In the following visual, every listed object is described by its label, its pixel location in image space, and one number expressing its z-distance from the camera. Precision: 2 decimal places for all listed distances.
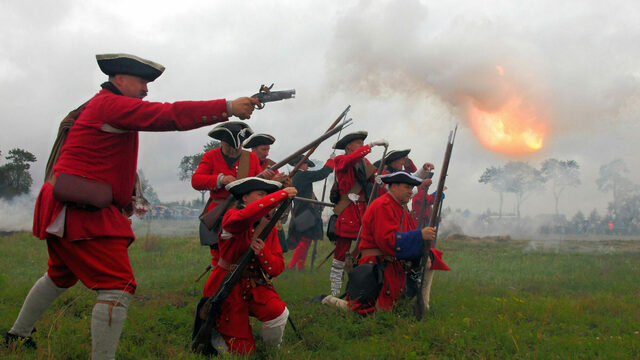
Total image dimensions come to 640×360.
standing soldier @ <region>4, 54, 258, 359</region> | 3.19
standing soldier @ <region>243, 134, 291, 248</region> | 7.30
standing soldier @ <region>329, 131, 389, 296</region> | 7.08
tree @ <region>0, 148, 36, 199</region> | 27.81
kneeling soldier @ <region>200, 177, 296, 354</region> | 4.21
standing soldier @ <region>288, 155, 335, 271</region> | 10.34
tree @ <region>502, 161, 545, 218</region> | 44.32
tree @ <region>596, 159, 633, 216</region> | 34.51
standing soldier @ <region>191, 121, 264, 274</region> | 5.88
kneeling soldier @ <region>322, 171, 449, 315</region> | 5.45
